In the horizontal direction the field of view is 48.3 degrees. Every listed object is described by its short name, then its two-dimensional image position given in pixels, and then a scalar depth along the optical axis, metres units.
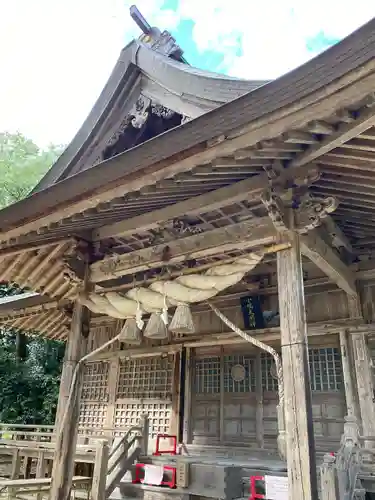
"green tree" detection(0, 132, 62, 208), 23.22
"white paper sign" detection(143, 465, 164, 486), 6.57
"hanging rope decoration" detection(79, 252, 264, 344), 4.84
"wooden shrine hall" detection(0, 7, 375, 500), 3.59
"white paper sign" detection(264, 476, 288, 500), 4.27
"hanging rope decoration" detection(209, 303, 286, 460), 3.98
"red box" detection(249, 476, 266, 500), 5.42
